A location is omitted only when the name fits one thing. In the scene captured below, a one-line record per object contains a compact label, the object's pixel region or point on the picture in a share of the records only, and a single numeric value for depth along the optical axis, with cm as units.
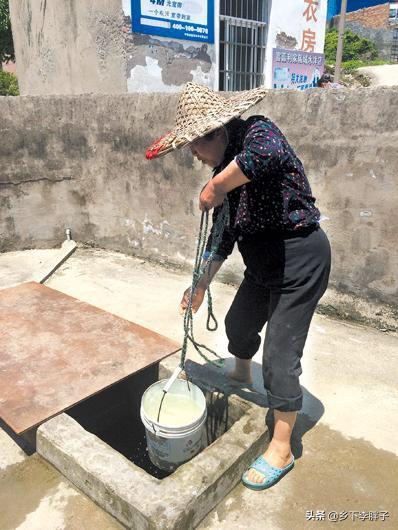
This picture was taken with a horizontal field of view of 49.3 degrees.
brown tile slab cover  228
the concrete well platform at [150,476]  173
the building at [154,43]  604
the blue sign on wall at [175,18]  600
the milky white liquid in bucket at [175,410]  214
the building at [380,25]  2811
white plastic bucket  203
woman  179
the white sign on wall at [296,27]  874
